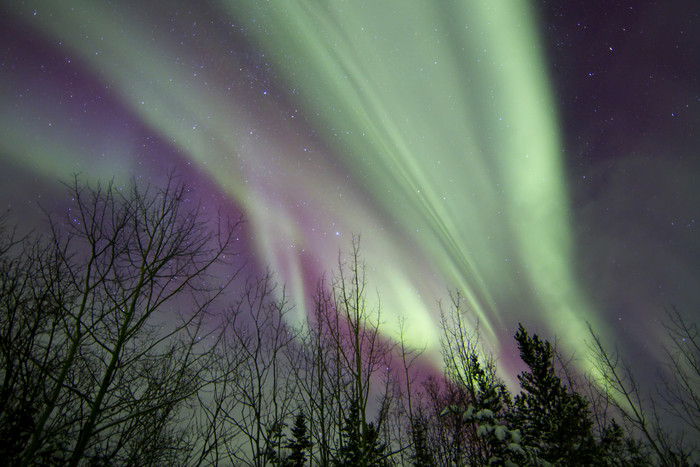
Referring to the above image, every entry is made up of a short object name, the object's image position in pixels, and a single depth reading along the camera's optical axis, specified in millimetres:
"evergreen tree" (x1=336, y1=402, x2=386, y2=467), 4430
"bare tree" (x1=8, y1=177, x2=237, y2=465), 3170
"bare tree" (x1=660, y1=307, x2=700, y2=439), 12797
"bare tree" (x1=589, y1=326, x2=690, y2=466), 11727
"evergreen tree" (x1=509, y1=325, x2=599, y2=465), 17828
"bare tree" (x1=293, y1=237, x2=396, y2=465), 5504
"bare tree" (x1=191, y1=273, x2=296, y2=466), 6832
